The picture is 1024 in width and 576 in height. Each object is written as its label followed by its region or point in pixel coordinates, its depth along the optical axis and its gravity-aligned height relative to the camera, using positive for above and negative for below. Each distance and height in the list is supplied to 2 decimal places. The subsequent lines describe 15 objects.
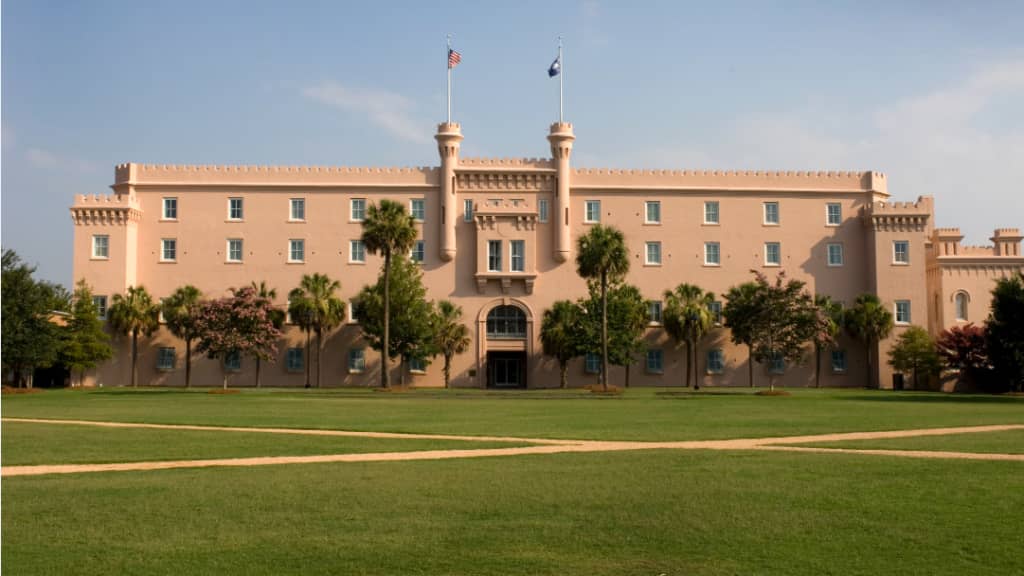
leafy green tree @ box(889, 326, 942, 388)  61.33 -0.13
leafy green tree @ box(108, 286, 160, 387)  62.84 +2.46
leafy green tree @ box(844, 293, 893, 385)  64.50 +1.98
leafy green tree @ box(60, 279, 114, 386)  59.25 +0.91
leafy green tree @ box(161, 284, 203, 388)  61.53 +2.57
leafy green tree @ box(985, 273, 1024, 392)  48.38 +1.04
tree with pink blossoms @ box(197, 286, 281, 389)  56.75 +1.55
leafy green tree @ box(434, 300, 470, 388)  63.38 +1.27
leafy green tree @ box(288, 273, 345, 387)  62.38 +3.04
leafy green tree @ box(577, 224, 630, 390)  52.53 +4.93
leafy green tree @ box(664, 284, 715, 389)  63.00 +2.25
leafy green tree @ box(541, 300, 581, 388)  61.38 +1.23
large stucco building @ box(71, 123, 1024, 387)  65.50 +6.94
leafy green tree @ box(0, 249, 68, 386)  52.44 +1.81
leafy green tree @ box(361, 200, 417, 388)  54.53 +6.43
